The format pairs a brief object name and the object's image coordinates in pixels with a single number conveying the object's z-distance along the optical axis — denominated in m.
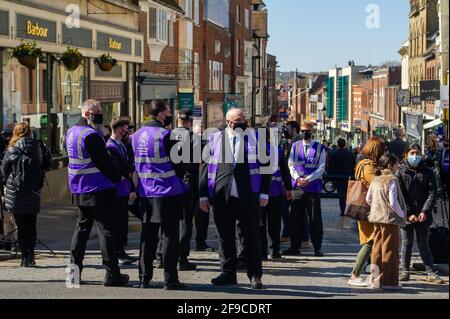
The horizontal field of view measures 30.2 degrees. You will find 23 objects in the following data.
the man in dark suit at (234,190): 8.66
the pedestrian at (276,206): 10.93
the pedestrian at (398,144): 15.94
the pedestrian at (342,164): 17.50
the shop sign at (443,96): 19.07
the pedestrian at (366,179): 8.92
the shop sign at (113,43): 22.84
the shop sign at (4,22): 16.03
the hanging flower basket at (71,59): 18.66
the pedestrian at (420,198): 9.27
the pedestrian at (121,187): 9.93
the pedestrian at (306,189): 11.39
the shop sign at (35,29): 17.00
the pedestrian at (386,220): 8.74
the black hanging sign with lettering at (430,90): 29.53
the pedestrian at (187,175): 9.55
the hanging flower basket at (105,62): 22.00
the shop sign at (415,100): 42.19
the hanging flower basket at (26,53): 15.76
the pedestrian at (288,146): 12.21
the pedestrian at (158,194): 8.55
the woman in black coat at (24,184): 10.16
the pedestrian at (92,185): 8.55
